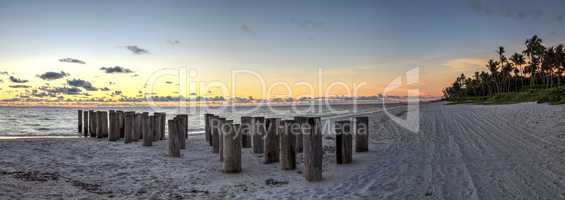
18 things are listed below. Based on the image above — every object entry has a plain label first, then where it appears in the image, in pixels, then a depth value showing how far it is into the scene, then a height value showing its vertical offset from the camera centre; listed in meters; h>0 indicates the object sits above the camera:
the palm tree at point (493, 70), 96.49 +7.96
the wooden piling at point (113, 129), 14.33 -1.22
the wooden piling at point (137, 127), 13.72 -1.11
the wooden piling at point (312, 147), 6.45 -0.92
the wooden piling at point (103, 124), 15.55 -1.09
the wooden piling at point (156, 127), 13.70 -1.11
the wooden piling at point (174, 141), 9.99 -1.23
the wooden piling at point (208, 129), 12.55 -1.16
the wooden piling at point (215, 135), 10.68 -1.13
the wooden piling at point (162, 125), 14.23 -1.08
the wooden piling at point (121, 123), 14.58 -1.00
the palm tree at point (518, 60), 88.00 +9.85
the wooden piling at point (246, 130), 10.53 -0.99
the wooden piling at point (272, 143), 8.59 -1.12
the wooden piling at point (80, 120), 18.10 -1.05
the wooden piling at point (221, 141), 9.03 -1.11
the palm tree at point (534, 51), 75.62 +10.62
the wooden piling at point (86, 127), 16.66 -1.30
